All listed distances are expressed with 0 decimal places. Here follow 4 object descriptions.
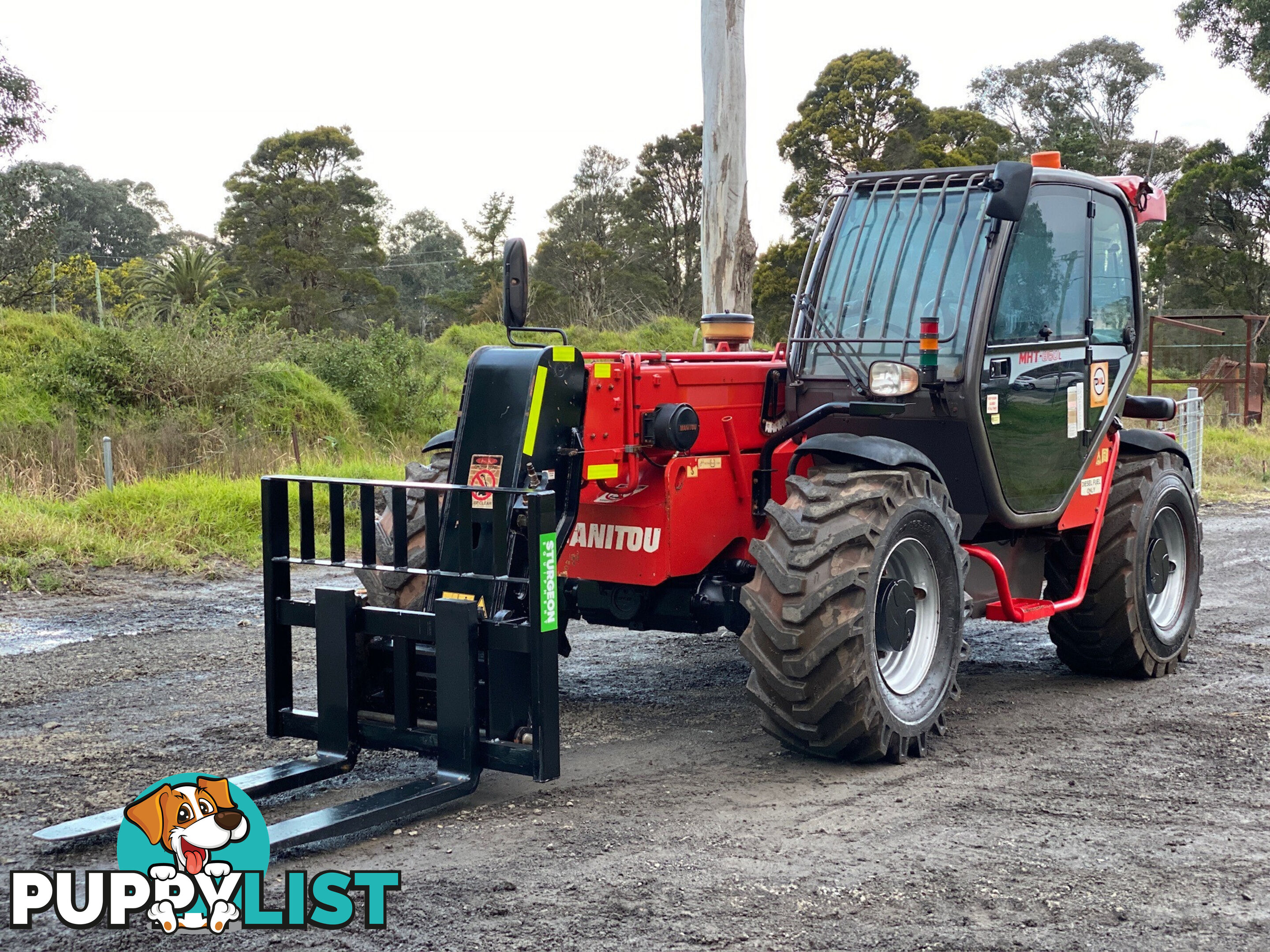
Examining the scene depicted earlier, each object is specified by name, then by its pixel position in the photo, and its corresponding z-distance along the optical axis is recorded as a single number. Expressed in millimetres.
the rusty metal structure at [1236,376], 21125
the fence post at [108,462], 12156
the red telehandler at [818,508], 4531
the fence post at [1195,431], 15914
